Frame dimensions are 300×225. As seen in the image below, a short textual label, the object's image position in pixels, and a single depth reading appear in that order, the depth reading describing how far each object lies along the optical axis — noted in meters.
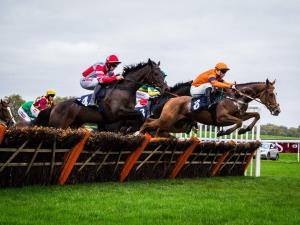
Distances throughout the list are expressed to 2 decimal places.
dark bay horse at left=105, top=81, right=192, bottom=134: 10.88
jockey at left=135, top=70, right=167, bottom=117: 12.36
